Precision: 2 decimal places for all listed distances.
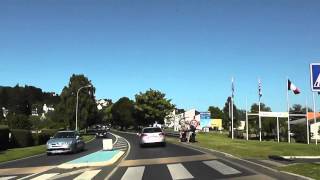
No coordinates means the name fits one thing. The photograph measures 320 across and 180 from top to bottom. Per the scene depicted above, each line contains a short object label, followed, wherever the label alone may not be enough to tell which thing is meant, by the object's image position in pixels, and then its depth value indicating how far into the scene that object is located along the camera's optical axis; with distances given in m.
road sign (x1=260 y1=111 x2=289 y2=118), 32.00
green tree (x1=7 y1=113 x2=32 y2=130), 35.54
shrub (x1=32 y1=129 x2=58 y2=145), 31.71
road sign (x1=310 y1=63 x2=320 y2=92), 8.51
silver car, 18.84
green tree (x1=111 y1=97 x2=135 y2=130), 81.51
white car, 22.97
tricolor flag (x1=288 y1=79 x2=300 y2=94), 30.88
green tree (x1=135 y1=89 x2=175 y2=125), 59.68
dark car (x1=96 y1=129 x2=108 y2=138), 41.99
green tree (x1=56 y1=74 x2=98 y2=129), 53.62
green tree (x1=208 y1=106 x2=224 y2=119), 100.67
